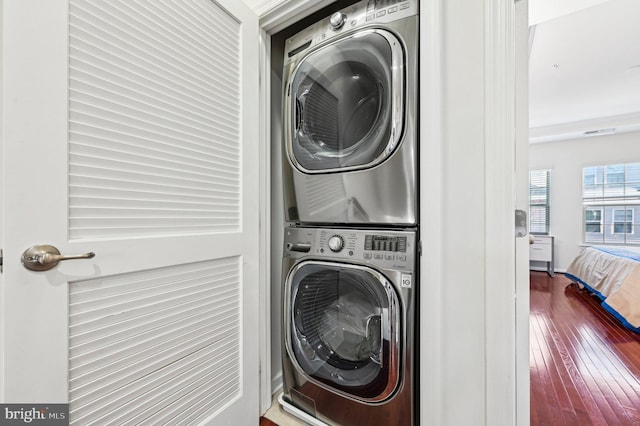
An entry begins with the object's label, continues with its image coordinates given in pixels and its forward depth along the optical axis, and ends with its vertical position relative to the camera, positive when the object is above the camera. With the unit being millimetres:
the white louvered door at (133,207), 650 +15
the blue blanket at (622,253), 2959 -485
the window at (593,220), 4656 -129
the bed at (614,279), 2517 -742
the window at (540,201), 5078 +213
